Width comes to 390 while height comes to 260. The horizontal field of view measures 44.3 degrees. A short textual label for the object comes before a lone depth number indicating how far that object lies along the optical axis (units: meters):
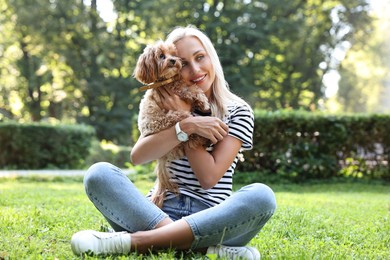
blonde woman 2.78
